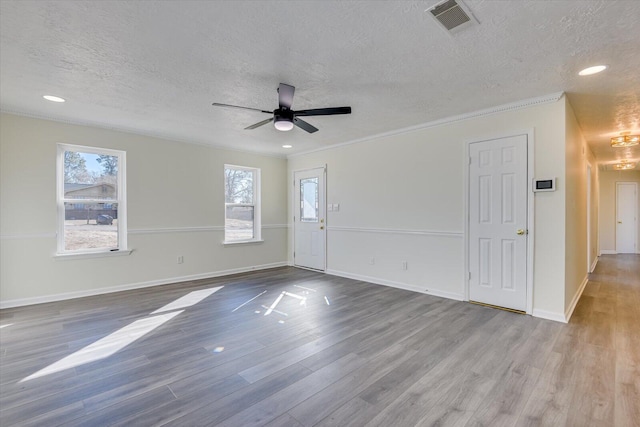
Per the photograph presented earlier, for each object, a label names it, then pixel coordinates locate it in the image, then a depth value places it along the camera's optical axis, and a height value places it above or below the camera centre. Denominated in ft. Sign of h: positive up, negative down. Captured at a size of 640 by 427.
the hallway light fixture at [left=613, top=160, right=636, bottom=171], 24.16 +4.13
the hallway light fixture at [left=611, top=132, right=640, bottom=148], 15.12 +3.81
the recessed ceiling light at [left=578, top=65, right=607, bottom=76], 8.79 +4.30
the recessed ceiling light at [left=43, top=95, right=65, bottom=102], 11.09 +4.35
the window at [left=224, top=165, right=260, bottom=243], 20.11 +0.76
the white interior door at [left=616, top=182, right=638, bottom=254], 29.01 -0.22
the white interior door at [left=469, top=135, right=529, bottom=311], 11.89 -0.30
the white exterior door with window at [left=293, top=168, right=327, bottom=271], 20.24 -0.31
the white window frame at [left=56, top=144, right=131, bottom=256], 14.11 +0.72
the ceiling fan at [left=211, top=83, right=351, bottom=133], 9.37 +3.35
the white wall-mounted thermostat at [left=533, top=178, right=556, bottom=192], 11.10 +1.13
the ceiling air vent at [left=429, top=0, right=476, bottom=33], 6.21 +4.31
